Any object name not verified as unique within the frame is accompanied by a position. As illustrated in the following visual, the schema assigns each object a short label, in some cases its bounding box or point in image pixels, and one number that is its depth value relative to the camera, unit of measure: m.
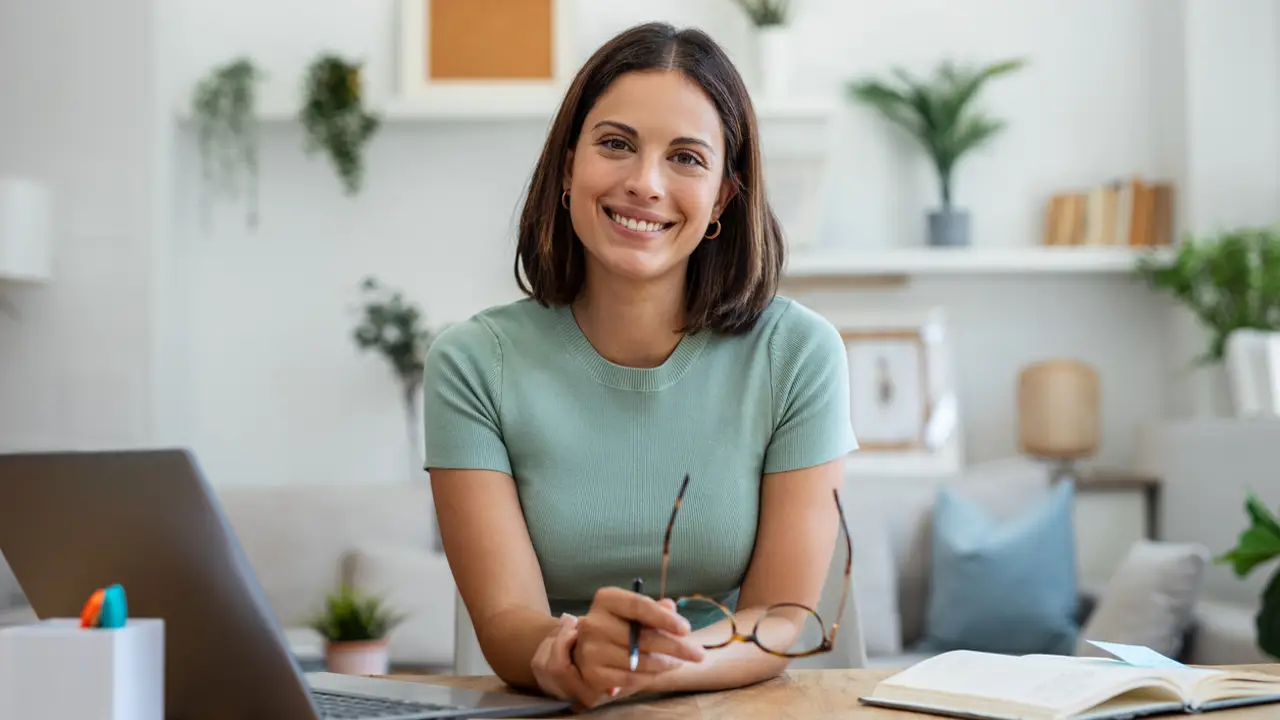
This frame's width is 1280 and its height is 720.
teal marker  0.81
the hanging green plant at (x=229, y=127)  4.09
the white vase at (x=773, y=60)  4.16
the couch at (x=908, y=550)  3.29
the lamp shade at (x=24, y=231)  3.74
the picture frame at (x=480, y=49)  4.19
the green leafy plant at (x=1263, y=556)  2.67
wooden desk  1.04
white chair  1.57
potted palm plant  4.12
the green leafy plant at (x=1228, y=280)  3.71
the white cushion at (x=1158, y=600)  3.01
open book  0.99
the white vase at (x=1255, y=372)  3.52
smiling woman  1.38
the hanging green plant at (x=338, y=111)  4.09
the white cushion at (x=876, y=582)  3.37
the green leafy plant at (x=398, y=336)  4.06
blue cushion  3.29
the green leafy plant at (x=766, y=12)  4.16
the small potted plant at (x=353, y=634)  2.44
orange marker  0.81
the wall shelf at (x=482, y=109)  4.11
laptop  0.83
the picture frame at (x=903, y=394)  4.18
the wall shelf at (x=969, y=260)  4.11
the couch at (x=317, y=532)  3.55
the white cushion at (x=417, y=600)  3.24
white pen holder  0.80
